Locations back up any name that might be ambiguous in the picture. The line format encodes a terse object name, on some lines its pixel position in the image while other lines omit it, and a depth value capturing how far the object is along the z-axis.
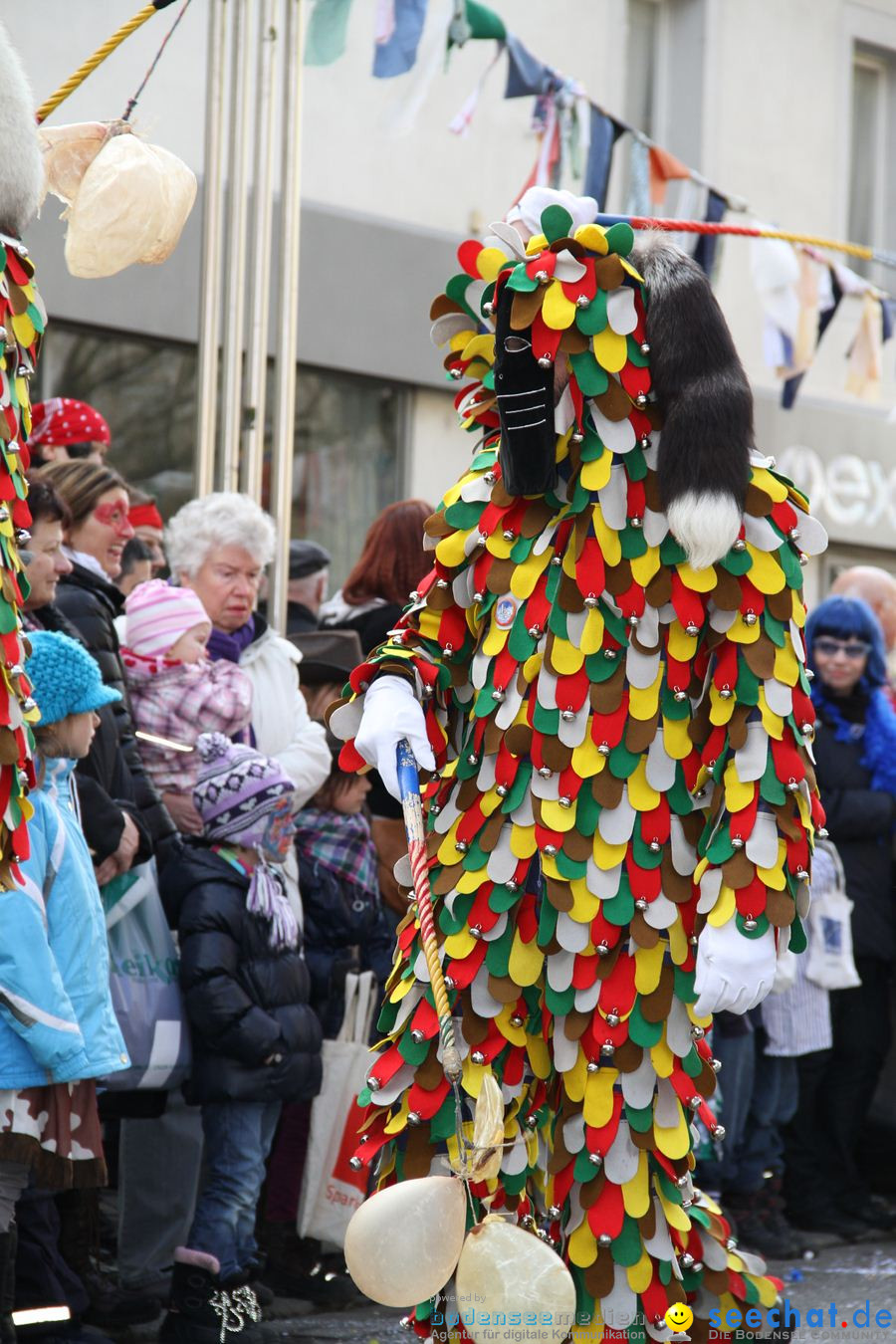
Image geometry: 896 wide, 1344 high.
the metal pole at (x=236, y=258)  11.41
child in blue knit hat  6.98
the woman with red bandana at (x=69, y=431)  10.39
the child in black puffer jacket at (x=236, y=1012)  7.86
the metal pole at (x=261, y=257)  11.53
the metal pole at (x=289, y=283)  11.55
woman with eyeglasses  11.55
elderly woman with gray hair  9.59
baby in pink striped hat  8.98
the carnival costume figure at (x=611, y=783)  5.99
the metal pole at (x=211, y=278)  11.45
